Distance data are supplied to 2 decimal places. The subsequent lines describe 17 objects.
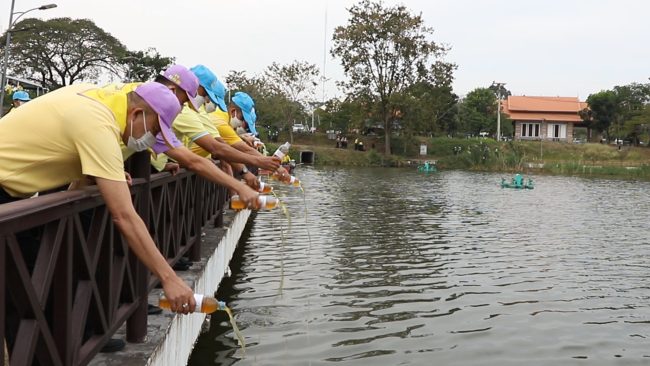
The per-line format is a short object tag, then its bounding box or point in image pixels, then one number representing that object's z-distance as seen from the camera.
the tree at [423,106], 57.91
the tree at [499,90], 71.15
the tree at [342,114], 59.97
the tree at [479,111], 74.00
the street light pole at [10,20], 25.89
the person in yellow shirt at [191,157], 4.71
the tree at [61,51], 55.78
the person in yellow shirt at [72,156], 2.94
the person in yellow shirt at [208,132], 5.72
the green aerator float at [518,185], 32.19
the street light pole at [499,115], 67.01
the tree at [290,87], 62.94
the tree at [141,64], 62.84
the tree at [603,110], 72.44
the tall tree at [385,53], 58.34
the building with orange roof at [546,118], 76.75
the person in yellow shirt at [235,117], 7.49
